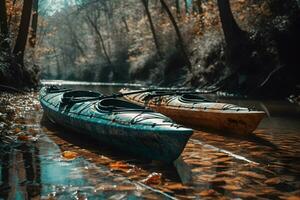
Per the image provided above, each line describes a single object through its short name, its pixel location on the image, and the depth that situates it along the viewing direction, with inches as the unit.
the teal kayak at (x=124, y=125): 251.9
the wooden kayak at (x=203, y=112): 364.2
